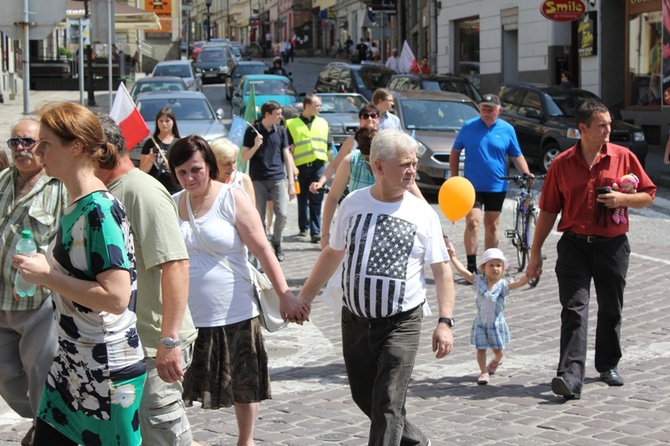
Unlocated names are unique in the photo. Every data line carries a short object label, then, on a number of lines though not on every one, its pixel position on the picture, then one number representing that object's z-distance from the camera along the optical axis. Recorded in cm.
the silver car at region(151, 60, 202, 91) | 3771
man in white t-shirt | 502
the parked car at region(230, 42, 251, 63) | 6456
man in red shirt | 695
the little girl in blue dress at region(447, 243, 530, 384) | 727
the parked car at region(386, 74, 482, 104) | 2594
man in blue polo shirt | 1086
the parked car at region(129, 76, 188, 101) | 2900
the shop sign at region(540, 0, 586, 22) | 2958
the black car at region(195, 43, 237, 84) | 4944
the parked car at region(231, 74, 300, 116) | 2911
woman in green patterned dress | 376
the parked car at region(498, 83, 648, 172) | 2102
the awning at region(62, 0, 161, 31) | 3742
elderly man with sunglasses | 547
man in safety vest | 1377
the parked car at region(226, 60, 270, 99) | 3962
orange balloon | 682
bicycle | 1150
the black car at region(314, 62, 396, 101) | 2986
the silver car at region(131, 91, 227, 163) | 1981
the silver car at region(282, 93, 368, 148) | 2139
